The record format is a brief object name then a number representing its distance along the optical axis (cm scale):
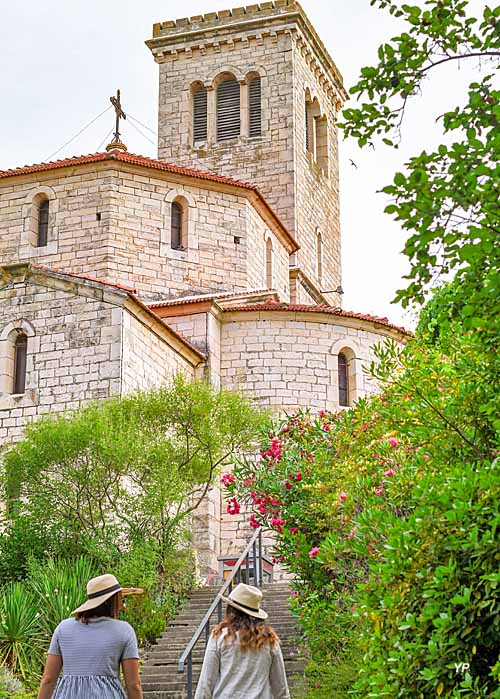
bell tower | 3189
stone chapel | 1872
